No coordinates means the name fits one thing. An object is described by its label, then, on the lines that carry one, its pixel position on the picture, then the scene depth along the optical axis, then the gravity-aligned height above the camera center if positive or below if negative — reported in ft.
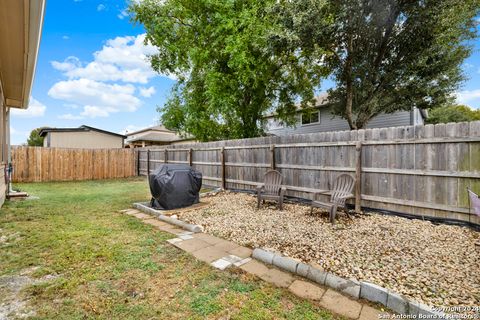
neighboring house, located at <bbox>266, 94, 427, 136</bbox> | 41.47 +7.60
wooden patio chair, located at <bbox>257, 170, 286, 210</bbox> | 18.10 -2.45
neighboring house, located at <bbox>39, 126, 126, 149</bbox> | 55.52 +5.88
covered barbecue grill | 18.17 -2.06
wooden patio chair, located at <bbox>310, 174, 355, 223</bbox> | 14.32 -2.42
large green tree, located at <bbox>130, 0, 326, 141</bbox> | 29.76 +14.09
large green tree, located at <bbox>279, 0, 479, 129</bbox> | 25.86 +14.50
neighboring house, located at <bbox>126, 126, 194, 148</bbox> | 78.13 +7.44
